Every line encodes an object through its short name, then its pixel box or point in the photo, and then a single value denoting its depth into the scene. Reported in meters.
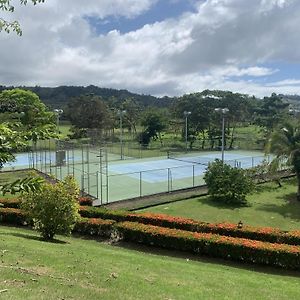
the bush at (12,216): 13.91
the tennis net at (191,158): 30.75
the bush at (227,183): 17.86
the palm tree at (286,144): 18.87
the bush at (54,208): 10.55
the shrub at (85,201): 15.74
